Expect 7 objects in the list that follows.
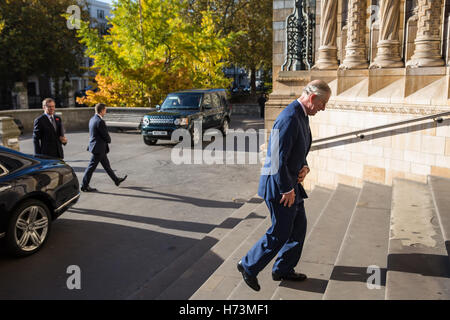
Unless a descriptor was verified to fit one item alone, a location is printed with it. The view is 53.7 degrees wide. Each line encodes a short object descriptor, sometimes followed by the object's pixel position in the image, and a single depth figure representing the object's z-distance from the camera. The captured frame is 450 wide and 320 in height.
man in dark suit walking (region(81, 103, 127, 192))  8.88
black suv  15.40
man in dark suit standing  8.10
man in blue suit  3.78
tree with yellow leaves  20.44
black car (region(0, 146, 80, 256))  5.34
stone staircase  3.85
